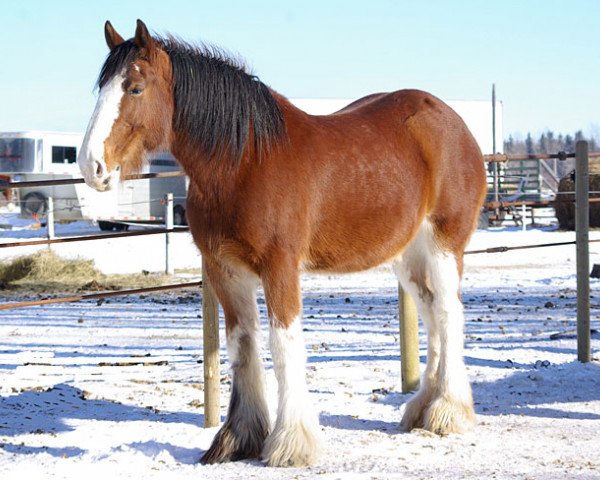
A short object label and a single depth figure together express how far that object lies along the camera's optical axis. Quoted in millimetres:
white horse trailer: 27266
